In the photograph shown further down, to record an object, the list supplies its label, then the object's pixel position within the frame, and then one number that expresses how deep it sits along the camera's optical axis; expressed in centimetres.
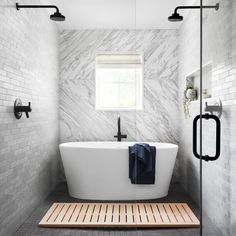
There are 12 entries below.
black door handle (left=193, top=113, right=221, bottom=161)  158
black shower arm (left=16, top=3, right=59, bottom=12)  250
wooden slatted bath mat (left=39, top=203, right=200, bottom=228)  260
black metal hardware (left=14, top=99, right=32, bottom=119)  255
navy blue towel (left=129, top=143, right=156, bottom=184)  307
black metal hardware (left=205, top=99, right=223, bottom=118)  156
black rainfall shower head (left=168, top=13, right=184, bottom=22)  226
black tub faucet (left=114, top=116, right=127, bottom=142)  284
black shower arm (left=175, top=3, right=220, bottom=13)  158
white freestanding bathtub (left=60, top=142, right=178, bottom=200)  284
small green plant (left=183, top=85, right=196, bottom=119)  210
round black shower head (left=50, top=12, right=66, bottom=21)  254
